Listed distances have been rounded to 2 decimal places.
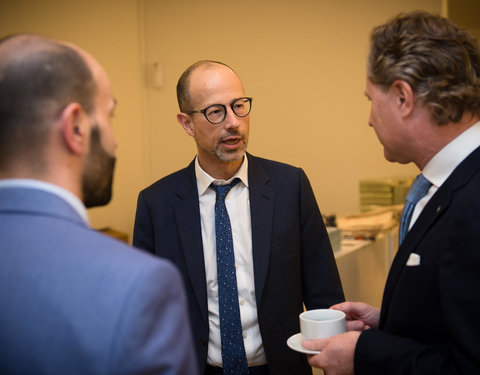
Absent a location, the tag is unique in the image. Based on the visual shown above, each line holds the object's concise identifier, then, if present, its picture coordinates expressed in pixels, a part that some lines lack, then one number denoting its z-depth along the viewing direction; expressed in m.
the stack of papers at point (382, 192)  4.25
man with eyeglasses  1.94
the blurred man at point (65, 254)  0.82
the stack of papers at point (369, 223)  3.71
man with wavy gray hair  1.19
